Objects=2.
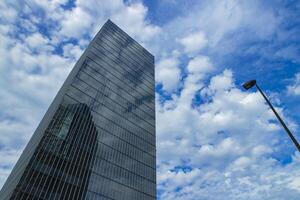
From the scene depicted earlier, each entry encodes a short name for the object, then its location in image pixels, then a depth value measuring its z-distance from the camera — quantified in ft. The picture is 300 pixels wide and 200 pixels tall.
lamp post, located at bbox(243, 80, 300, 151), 31.47
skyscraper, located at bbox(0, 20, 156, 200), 115.44
